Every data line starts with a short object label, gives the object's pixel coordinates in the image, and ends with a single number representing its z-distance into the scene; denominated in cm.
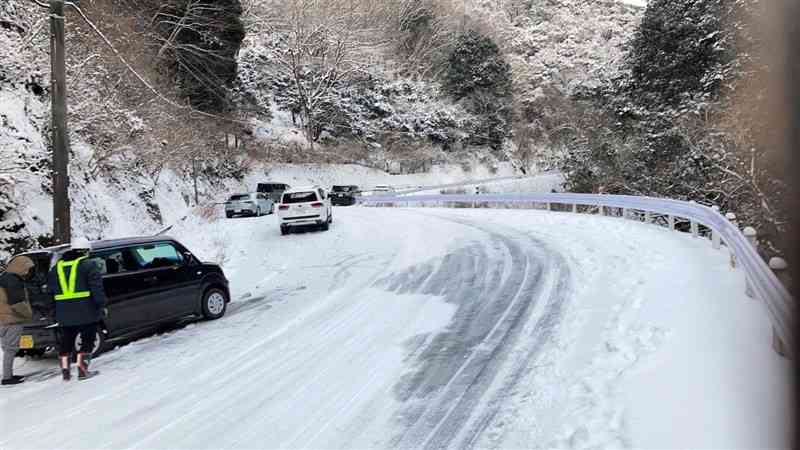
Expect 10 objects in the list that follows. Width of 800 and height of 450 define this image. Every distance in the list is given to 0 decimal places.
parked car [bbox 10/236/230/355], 729
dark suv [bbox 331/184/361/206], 4072
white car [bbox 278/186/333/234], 1952
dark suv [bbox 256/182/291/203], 3462
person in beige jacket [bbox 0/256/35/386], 691
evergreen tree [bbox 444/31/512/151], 5831
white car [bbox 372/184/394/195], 4542
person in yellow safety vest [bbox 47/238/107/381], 671
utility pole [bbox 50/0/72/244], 1105
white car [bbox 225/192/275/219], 2964
